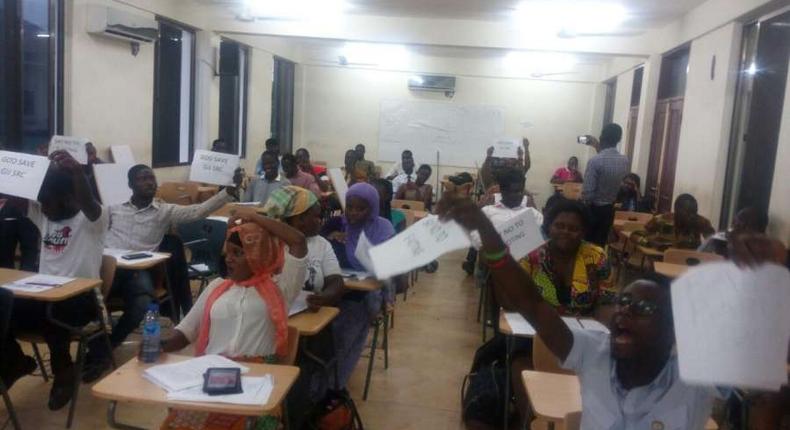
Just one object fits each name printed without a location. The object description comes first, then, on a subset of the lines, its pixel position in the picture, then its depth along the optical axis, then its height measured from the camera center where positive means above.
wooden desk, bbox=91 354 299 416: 1.83 -0.82
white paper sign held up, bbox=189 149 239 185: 5.50 -0.40
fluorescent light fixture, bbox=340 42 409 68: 12.73 +1.51
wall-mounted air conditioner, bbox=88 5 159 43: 5.97 +0.88
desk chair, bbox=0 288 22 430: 2.61 -0.83
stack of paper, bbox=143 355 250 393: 1.95 -0.80
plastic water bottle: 2.13 -0.75
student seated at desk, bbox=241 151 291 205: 6.33 -0.58
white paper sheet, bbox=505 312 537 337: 2.61 -0.77
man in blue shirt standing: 5.66 -0.30
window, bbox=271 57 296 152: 12.07 +0.45
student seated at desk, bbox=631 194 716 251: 5.16 -0.64
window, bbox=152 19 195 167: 7.63 +0.29
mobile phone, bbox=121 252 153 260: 3.70 -0.81
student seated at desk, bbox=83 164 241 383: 4.11 -0.63
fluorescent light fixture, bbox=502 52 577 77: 12.38 +1.55
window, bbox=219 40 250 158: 9.66 +0.24
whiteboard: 12.86 +0.15
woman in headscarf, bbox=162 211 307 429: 2.37 -0.69
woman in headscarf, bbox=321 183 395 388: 3.43 -0.70
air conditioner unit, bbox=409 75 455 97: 12.72 +1.03
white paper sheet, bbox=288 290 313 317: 2.83 -0.80
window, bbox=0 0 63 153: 5.39 +0.32
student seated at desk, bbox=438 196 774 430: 1.57 -0.53
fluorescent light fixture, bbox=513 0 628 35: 6.90 +1.48
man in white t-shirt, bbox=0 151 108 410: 3.19 -0.72
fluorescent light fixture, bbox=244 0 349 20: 7.80 +1.48
